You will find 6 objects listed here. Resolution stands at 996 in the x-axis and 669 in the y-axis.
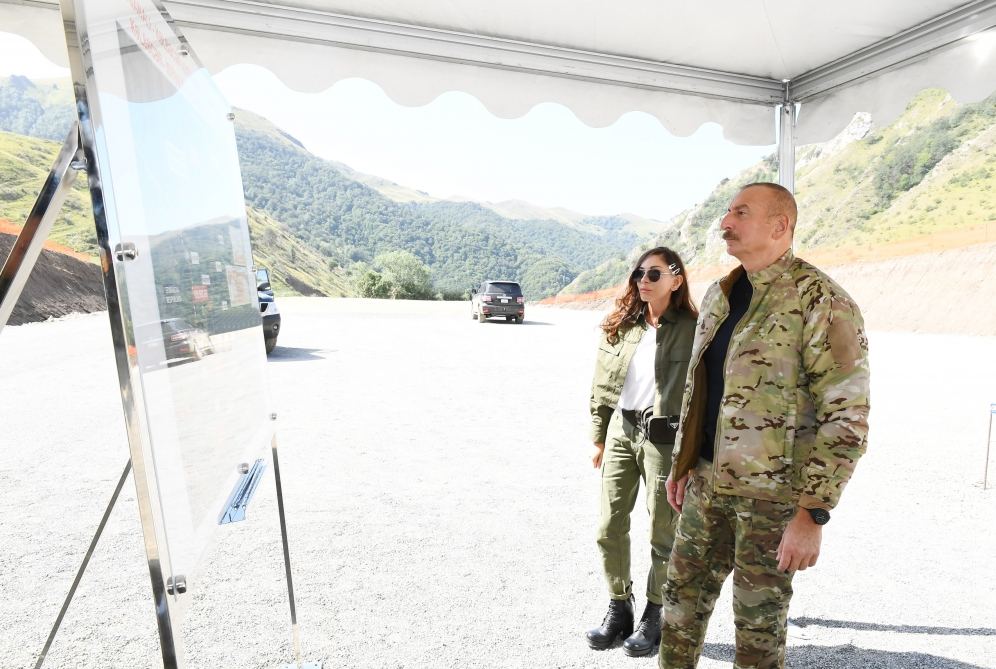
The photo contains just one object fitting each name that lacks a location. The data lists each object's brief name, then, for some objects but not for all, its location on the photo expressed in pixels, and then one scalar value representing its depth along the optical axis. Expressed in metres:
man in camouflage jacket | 1.49
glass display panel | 0.88
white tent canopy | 2.54
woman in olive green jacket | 2.22
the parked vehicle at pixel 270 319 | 11.94
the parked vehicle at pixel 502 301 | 23.77
